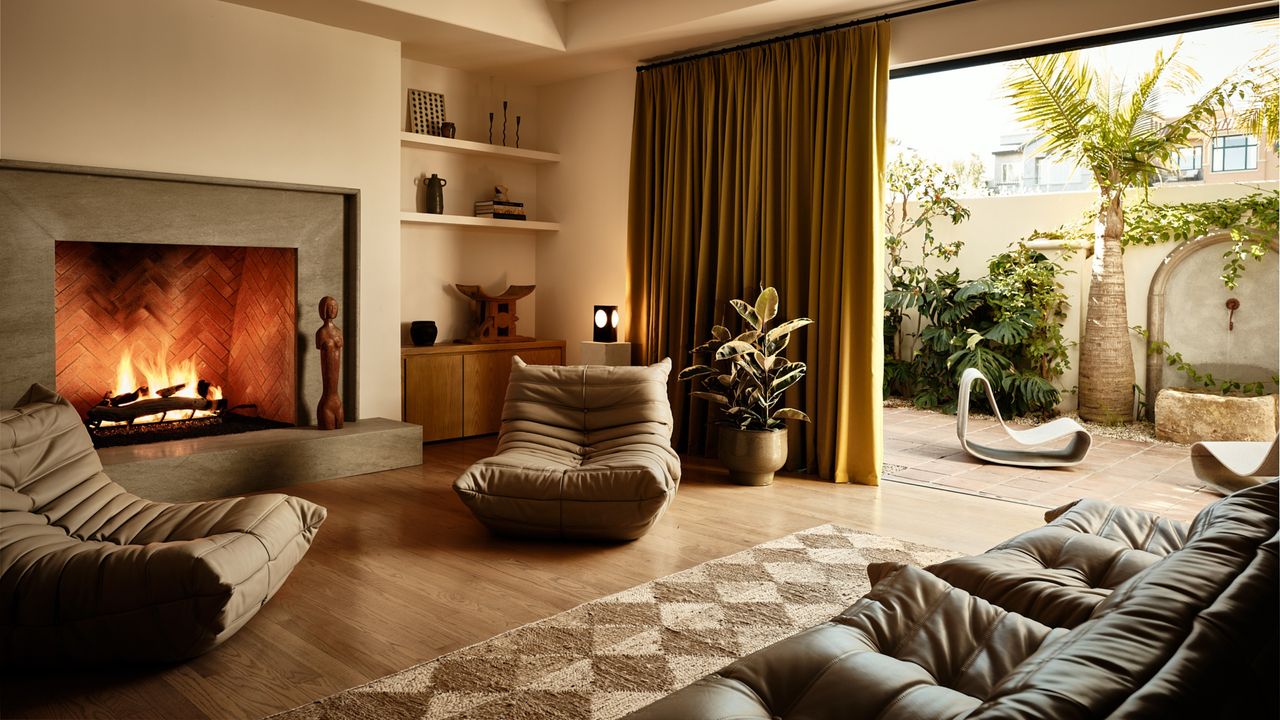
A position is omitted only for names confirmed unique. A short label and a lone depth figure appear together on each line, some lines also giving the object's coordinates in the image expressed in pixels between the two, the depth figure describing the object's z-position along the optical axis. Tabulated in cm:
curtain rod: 462
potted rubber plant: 479
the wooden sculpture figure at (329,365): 493
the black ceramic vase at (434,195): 599
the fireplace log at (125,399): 477
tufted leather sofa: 110
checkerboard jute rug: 229
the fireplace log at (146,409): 463
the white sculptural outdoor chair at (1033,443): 537
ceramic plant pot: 478
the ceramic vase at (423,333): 586
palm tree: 654
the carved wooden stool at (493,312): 618
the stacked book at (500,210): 627
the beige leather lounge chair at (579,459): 358
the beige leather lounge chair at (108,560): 238
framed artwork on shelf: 591
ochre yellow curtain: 481
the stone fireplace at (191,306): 410
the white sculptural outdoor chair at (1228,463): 438
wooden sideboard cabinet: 574
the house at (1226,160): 724
